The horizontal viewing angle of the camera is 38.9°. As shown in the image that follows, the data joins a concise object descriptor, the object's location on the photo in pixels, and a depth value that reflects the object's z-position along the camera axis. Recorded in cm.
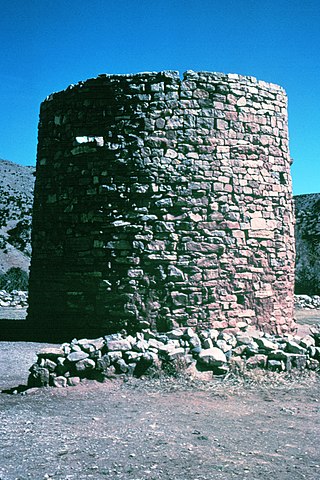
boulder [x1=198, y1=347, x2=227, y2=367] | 600
